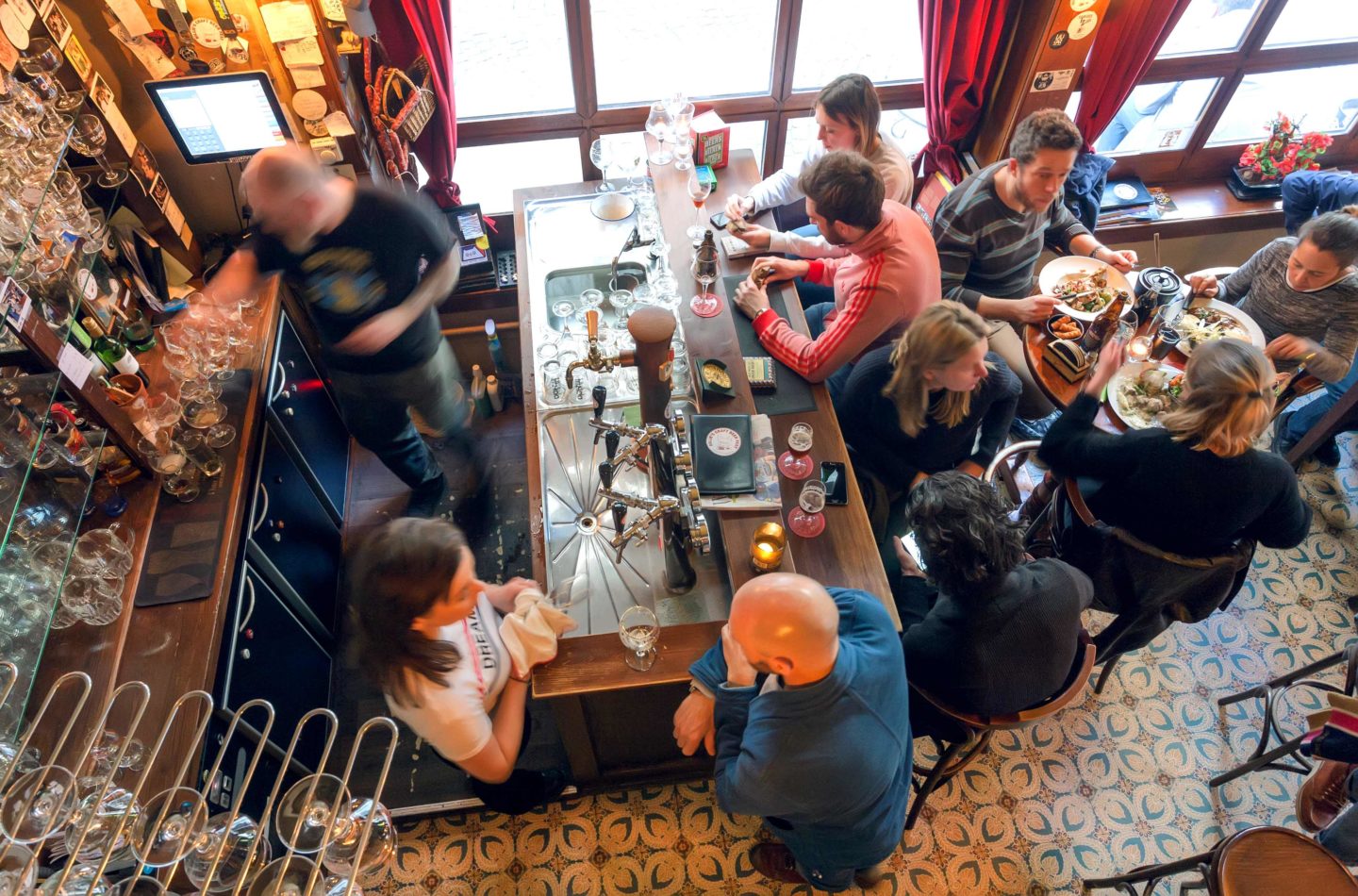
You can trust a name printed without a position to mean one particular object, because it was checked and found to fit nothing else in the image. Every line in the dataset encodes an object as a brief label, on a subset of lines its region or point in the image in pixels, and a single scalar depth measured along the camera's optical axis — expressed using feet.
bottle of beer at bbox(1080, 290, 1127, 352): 10.16
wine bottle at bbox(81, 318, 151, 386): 8.05
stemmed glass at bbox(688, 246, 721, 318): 9.52
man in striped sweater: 9.73
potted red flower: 13.48
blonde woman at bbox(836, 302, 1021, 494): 8.06
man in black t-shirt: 8.04
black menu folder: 7.90
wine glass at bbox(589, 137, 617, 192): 10.97
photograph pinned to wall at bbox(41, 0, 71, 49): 8.20
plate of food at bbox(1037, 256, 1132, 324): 10.68
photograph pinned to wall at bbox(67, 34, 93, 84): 8.43
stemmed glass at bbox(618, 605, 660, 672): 6.95
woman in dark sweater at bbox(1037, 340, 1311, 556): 7.30
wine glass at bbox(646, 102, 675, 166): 11.55
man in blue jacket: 5.71
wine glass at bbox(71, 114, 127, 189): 8.18
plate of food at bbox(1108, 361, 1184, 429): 9.28
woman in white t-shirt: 6.00
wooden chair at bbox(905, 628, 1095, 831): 6.81
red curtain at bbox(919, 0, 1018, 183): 11.57
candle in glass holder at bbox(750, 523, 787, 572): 7.37
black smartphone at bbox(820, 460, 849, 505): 8.34
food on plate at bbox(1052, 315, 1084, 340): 10.39
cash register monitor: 8.84
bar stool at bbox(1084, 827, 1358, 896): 6.61
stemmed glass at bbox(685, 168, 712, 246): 10.90
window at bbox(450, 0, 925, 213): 12.34
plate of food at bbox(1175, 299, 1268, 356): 10.02
